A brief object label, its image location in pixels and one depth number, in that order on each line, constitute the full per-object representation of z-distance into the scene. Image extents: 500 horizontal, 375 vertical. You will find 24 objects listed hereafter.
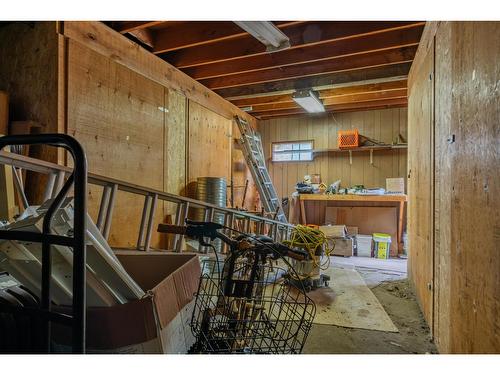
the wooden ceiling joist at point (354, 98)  5.17
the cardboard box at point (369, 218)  5.89
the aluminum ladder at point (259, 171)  5.53
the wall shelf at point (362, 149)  5.86
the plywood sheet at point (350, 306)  2.51
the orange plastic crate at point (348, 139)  5.99
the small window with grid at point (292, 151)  6.68
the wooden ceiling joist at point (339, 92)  4.77
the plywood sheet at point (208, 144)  4.48
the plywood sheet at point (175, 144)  3.90
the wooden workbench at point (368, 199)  5.51
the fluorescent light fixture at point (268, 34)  2.78
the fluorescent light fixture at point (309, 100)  4.60
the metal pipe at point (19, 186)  1.88
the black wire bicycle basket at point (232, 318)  1.26
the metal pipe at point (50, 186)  1.82
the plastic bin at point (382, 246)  5.45
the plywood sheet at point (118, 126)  2.72
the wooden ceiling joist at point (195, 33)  3.16
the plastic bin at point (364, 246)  5.56
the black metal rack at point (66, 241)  0.79
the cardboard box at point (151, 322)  1.10
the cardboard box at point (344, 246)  5.49
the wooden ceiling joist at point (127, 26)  2.98
